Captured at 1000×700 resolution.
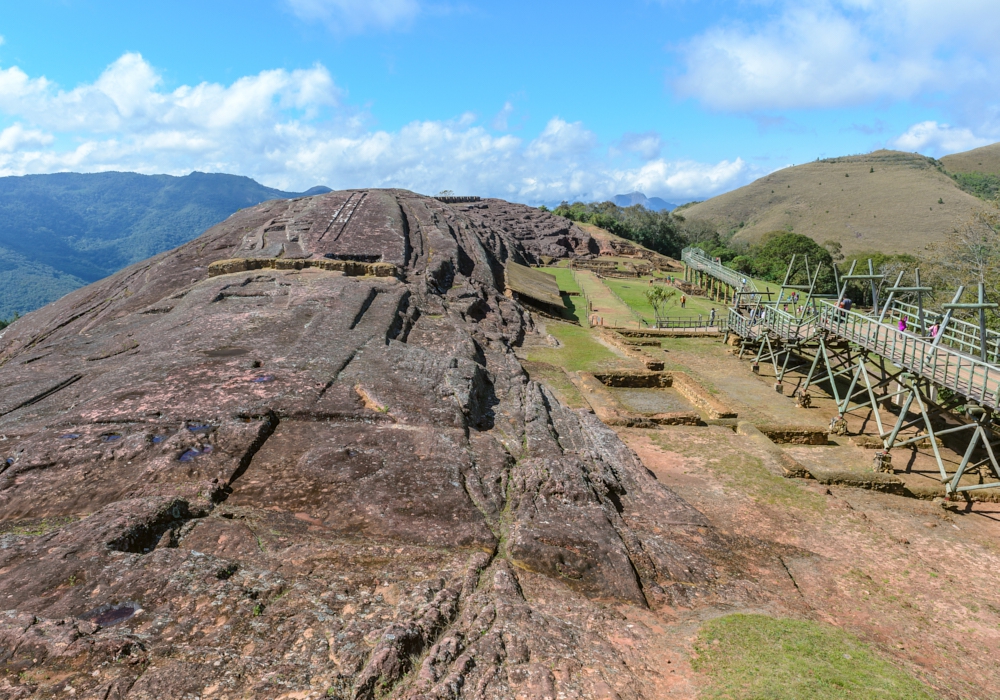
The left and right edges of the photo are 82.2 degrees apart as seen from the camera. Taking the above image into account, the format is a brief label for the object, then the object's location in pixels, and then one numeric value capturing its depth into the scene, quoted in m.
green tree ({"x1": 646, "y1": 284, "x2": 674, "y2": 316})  42.78
